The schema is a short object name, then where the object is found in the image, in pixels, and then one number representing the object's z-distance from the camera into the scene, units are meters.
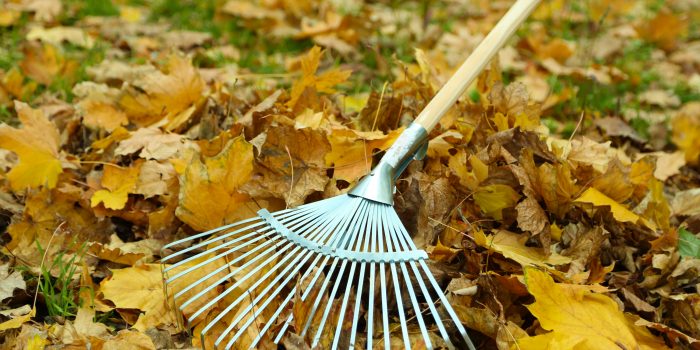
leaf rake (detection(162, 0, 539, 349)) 1.66
